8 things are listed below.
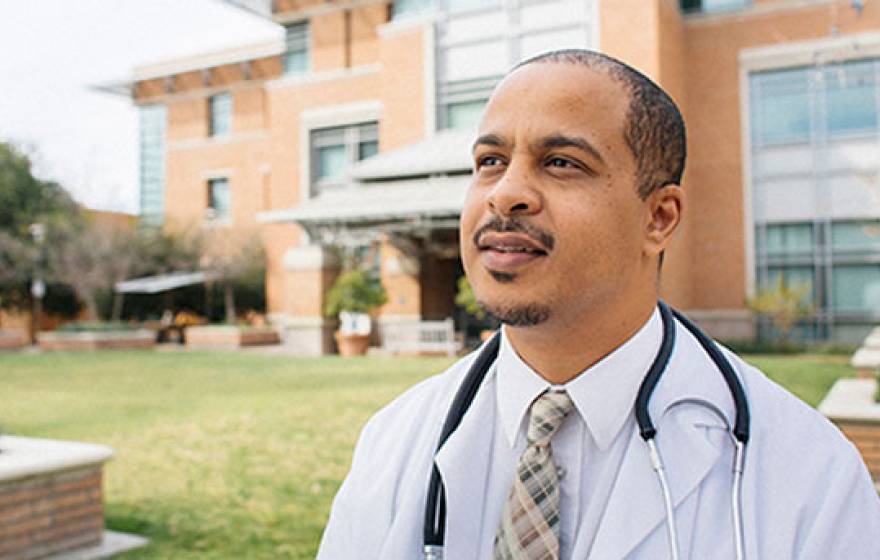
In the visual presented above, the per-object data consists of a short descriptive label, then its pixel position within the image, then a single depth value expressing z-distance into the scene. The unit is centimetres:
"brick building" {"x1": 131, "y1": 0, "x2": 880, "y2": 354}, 1819
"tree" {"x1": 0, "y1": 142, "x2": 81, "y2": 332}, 2606
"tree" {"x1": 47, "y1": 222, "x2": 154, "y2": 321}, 2525
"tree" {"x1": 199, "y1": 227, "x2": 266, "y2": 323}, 2647
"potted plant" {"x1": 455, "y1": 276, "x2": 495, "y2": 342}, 1630
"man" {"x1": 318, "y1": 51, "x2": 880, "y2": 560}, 114
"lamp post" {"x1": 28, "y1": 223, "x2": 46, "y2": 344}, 2523
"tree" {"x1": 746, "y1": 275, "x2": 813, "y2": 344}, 1814
